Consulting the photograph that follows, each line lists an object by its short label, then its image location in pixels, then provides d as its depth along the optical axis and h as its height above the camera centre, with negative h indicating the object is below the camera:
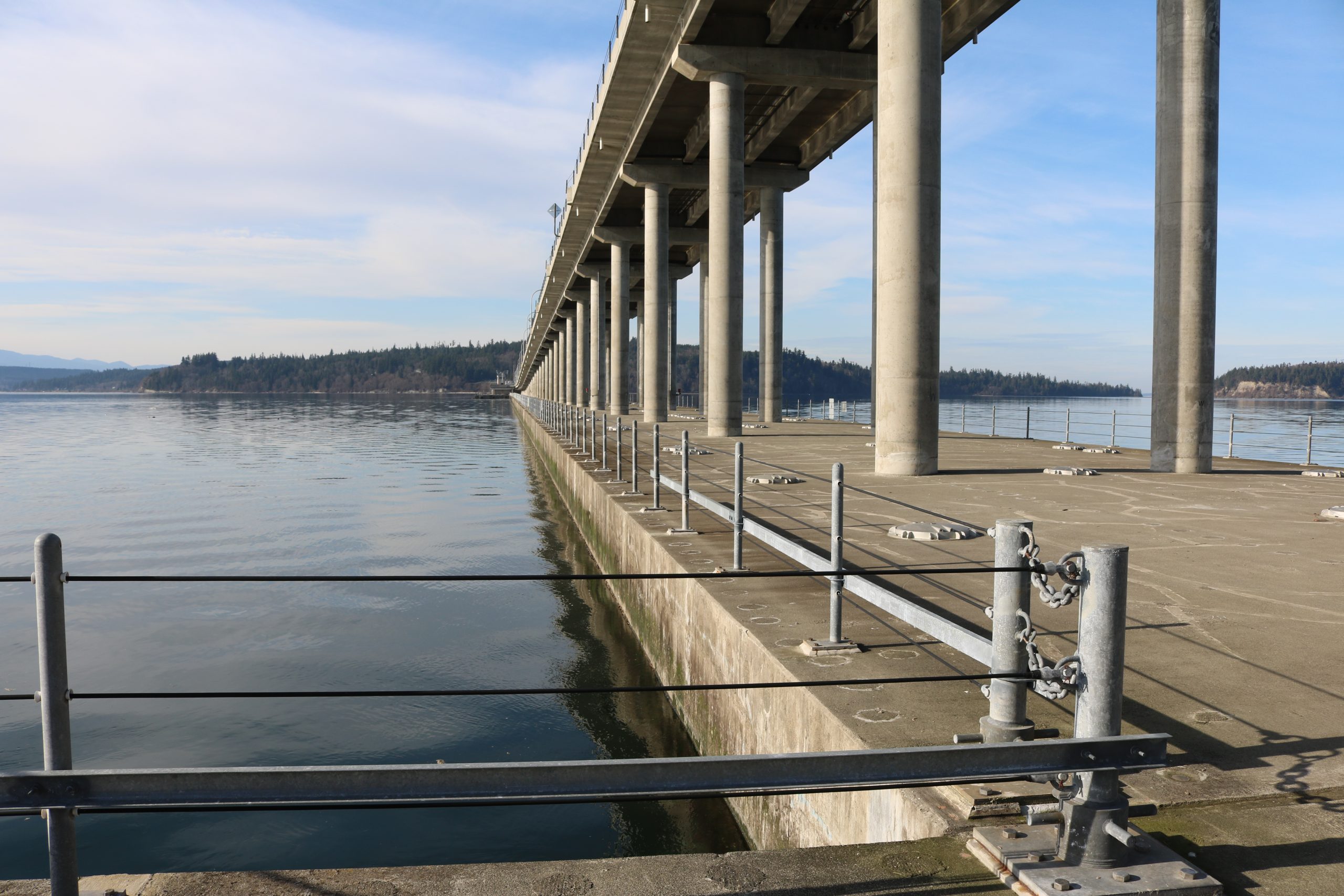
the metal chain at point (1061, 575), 3.23 -0.61
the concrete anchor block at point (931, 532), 9.22 -1.32
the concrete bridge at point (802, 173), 15.55 +5.75
